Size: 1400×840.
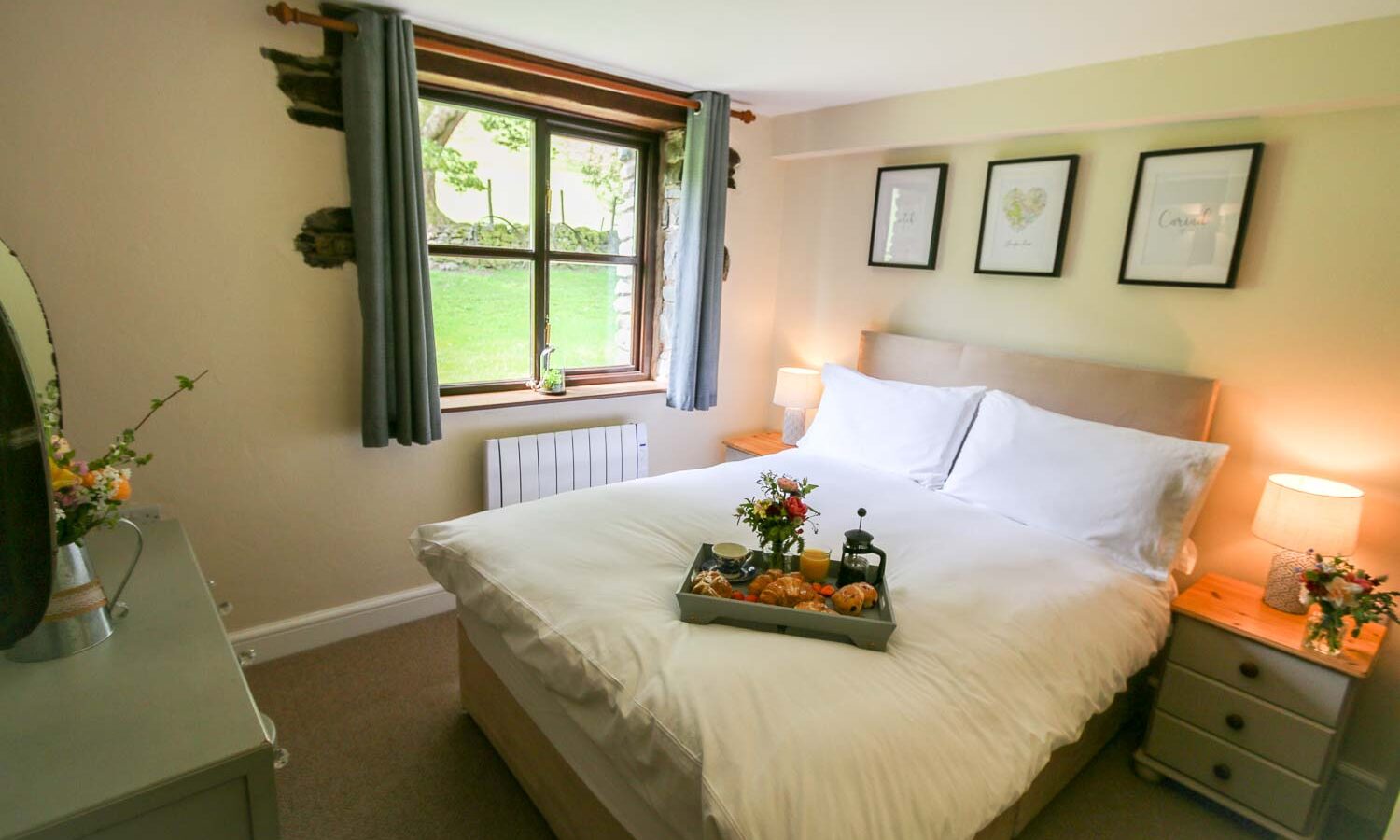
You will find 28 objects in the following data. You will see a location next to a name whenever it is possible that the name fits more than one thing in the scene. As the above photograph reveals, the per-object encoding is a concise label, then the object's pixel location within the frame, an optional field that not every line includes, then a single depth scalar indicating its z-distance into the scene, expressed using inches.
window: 111.4
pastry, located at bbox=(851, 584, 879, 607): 61.2
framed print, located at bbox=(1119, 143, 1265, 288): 85.4
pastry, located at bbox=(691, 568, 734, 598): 60.9
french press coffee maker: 66.8
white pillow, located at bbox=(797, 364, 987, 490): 104.4
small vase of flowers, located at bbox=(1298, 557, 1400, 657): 68.4
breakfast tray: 57.9
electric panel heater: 111.7
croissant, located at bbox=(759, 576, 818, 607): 61.0
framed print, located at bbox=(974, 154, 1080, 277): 102.3
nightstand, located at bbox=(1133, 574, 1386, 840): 69.5
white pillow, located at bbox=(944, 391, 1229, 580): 81.0
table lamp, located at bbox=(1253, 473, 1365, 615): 72.4
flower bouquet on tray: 68.1
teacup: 68.1
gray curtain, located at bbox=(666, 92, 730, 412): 120.2
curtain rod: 81.0
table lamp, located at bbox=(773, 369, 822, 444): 133.3
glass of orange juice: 67.2
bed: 45.4
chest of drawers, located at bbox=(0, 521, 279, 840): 38.2
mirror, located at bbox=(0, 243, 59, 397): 64.6
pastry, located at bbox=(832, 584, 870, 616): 59.9
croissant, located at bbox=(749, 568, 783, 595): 63.1
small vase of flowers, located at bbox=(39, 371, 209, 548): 48.4
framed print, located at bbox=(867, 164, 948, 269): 118.0
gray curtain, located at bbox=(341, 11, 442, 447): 87.4
